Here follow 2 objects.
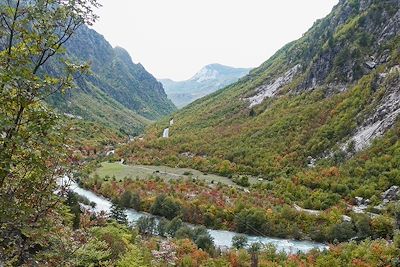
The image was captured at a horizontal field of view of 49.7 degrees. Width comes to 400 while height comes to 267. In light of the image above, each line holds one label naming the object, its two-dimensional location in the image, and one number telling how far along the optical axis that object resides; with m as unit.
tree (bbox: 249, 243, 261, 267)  42.29
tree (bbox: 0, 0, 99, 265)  8.77
